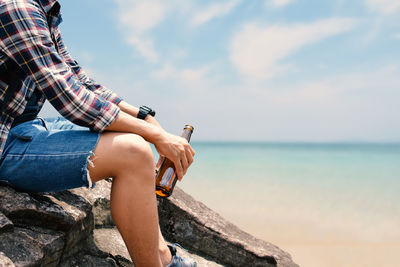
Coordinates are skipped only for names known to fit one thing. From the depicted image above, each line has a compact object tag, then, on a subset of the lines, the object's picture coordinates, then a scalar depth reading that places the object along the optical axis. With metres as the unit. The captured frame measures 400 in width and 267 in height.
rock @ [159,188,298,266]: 3.49
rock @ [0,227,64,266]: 1.85
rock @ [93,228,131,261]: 2.70
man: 1.80
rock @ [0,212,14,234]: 1.90
